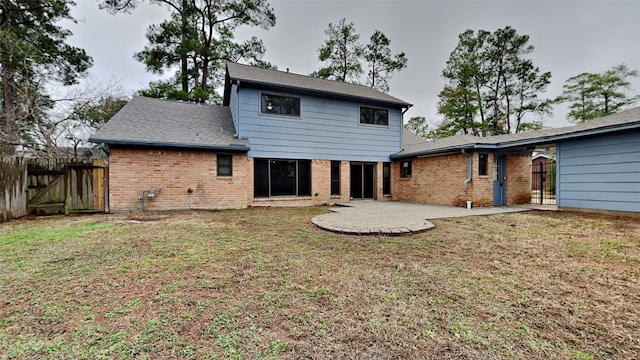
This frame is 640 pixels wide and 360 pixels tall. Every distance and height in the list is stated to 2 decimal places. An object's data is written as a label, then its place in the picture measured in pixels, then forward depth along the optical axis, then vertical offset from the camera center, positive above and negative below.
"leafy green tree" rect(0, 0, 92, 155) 9.80 +5.29
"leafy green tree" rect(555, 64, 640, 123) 19.19 +7.02
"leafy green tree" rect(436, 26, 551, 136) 18.50 +7.51
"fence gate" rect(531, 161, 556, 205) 11.97 -0.48
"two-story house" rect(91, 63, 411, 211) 7.92 +1.25
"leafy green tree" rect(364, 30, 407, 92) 18.87 +9.44
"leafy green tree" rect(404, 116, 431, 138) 25.78 +5.74
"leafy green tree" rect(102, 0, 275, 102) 14.63 +8.63
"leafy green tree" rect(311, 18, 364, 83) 18.52 +9.56
